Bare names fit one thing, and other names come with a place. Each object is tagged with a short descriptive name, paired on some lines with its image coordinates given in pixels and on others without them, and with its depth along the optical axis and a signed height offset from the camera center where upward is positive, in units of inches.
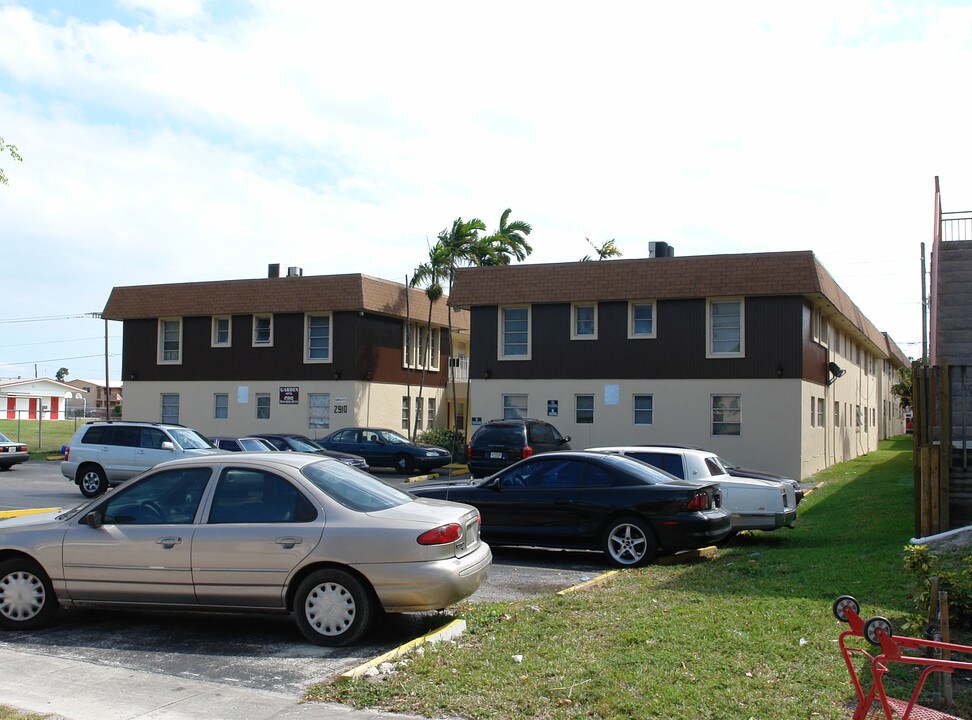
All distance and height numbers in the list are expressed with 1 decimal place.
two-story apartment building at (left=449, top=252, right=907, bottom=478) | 1082.7 +62.0
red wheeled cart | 166.1 -42.7
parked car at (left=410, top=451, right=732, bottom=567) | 466.3 -50.5
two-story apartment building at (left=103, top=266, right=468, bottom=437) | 1382.9 +70.9
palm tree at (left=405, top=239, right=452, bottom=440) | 1473.9 +198.5
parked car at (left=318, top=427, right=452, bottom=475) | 1160.2 -57.3
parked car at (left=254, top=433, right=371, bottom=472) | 1001.9 -45.3
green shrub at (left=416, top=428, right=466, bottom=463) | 1355.2 -52.9
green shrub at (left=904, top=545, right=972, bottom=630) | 290.4 -51.6
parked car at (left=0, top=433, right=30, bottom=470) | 1171.3 -65.9
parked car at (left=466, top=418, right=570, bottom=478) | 938.1 -41.5
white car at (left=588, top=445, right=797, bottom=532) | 549.6 -49.5
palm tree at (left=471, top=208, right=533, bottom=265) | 1534.2 +250.6
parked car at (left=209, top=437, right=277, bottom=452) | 924.0 -41.7
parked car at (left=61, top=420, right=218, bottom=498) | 834.8 -42.4
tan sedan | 310.8 -48.7
